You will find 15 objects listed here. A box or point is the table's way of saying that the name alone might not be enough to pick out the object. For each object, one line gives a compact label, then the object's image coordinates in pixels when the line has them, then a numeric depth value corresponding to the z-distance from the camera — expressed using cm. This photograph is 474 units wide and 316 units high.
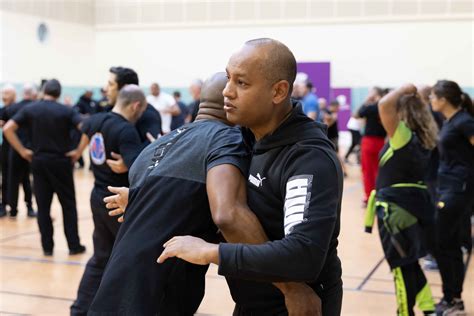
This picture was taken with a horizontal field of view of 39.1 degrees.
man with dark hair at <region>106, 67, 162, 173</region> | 514
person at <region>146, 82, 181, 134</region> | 1398
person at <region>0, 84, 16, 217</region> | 1038
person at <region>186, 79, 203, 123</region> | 999
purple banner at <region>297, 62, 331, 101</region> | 2036
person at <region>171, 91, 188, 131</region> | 1381
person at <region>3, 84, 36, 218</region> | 984
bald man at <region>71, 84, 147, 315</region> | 453
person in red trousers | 1034
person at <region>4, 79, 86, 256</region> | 738
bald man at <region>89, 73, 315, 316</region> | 236
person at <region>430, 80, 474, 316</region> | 534
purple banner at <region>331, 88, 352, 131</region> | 2042
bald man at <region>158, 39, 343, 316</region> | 198
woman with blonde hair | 465
